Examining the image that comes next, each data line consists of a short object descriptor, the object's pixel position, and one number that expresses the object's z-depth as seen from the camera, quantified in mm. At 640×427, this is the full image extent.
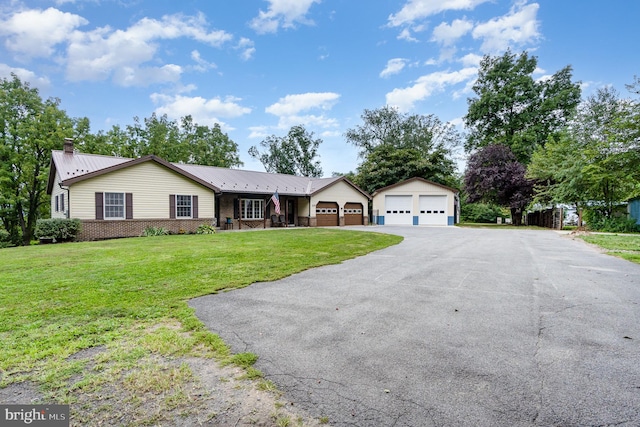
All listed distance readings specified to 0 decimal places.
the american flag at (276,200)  20594
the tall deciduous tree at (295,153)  46219
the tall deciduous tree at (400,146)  33375
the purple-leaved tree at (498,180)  26516
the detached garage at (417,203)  28125
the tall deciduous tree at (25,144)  24642
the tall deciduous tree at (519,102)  32938
